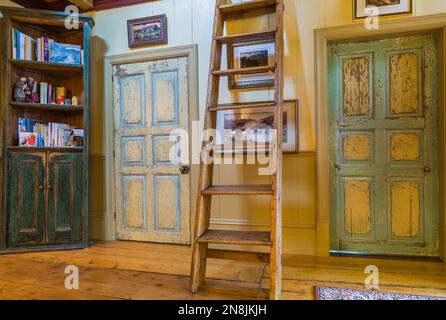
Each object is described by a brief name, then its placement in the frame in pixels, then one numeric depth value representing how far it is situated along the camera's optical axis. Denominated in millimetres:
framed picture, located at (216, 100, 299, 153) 2430
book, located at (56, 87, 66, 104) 2846
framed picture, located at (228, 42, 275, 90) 2463
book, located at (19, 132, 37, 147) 2578
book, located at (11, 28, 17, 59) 2553
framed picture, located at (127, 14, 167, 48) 2775
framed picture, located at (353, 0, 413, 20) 2223
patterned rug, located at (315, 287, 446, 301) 1608
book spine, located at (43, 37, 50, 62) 2691
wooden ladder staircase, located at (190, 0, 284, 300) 1533
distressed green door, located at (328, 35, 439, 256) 2367
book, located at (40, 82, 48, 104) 2746
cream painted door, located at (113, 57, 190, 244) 2775
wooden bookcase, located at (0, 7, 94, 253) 2508
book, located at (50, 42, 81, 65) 2711
